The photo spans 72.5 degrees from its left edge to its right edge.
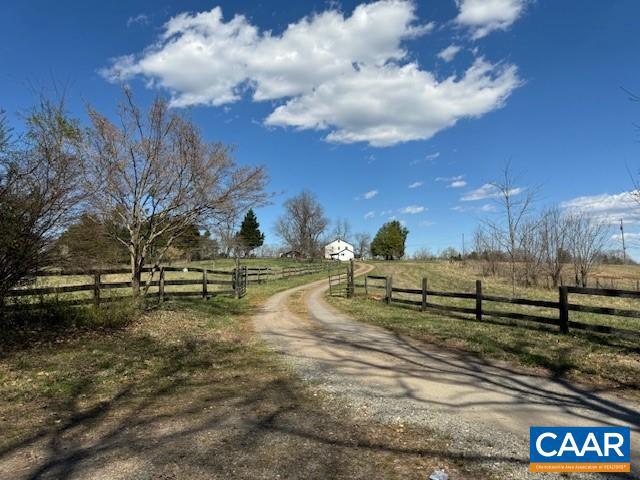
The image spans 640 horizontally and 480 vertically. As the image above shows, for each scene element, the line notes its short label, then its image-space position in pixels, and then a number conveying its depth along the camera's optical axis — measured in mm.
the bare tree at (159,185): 12969
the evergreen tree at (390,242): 104250
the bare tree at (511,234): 22625
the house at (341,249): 125206
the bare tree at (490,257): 43375
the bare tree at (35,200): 8227
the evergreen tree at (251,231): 84300
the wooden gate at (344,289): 23297
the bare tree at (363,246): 120188
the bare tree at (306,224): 83500
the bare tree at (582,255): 30902
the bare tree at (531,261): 32500
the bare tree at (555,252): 31766
